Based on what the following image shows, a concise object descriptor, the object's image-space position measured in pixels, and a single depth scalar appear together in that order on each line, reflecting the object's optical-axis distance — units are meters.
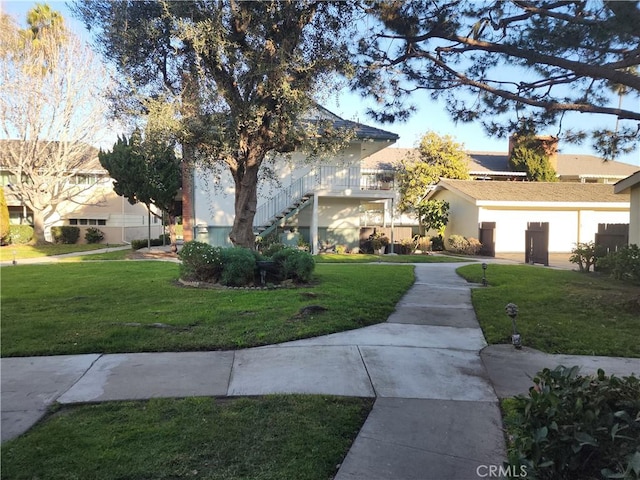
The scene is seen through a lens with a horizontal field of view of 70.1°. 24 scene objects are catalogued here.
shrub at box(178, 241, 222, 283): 10.77
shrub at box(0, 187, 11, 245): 25.46
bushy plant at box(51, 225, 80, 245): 29.27
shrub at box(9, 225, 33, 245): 26.20
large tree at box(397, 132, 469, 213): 30.33
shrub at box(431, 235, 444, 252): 26.31
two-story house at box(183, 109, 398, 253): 21.19
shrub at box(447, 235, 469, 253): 23.34
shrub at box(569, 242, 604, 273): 15.23
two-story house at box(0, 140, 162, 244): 30.34
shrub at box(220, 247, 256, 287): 10.59
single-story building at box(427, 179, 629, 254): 24.05
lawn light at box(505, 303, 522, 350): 6.25
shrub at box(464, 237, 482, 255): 23.19
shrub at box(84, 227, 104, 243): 30.42
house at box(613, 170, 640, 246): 13.68
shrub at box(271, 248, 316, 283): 10.94
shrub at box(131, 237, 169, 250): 24.45
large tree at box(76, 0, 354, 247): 8.46
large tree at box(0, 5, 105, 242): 22.70
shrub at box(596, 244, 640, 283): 11.73
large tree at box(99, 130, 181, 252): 21.94
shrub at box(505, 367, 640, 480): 2.47
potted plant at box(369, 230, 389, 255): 23.28
